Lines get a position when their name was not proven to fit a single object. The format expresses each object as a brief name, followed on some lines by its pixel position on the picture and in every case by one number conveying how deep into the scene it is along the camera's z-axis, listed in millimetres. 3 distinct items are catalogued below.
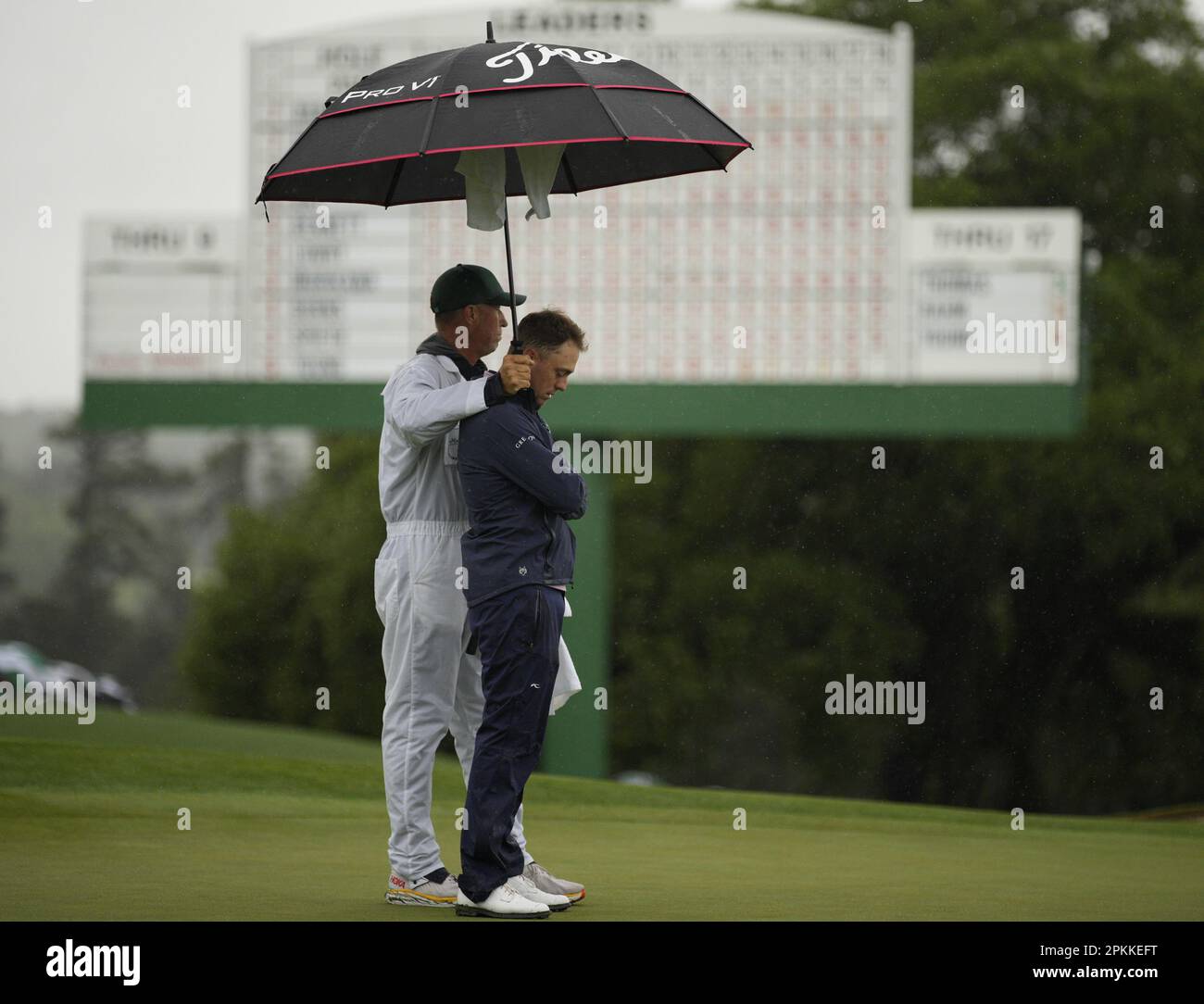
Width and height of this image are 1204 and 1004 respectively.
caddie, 10461
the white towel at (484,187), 11258
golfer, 9766
